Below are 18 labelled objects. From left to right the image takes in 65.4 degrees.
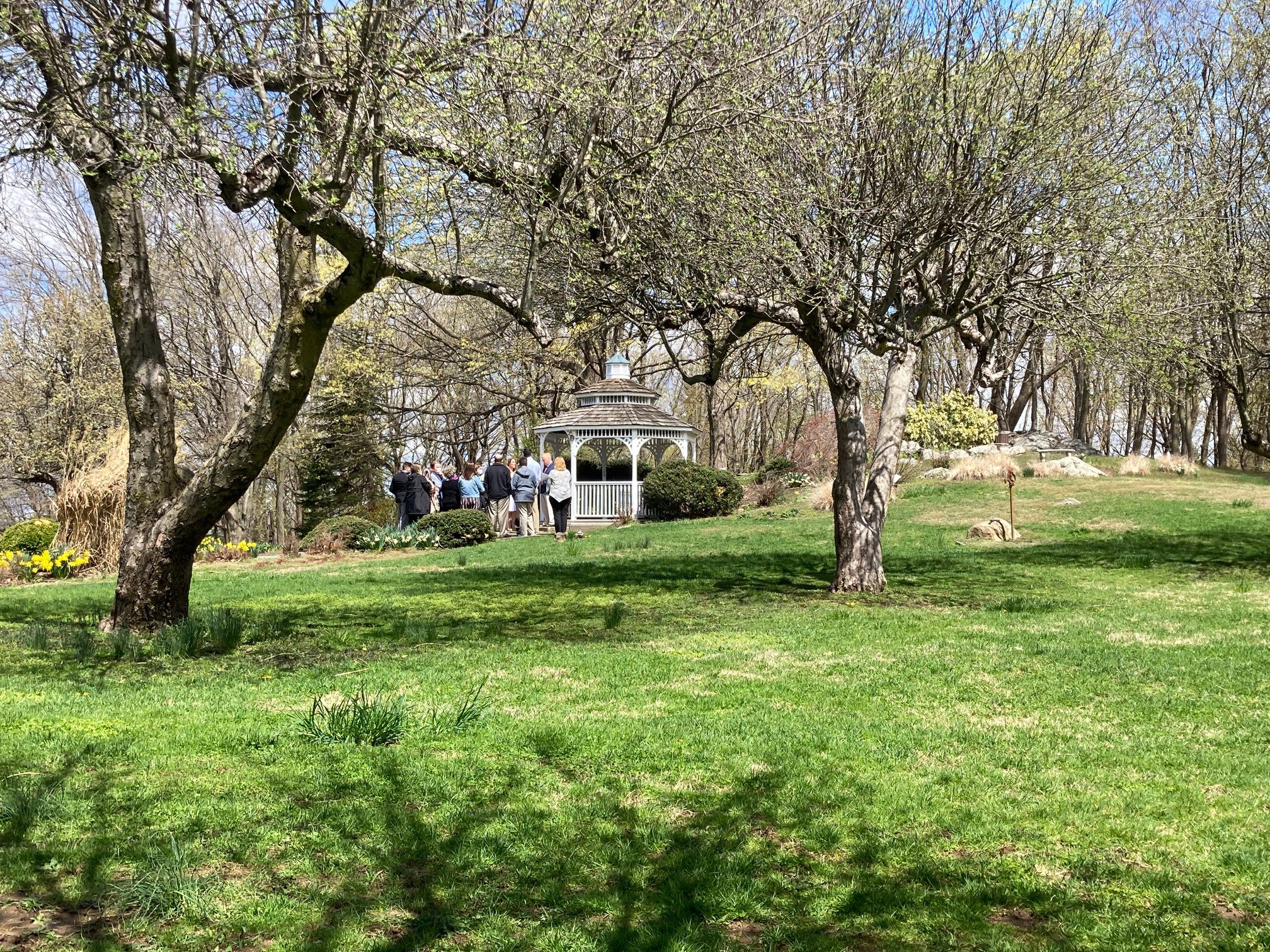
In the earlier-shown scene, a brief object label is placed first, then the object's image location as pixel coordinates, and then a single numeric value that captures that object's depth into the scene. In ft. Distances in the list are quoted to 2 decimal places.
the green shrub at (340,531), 72.02
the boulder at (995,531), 59.77
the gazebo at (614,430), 88.99
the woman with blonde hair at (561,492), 72.54
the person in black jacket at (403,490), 77.20
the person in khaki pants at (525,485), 75.97
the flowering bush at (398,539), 70.85
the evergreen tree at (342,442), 99.40
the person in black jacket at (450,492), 83.56
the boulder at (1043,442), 96.53
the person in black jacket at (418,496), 76.95
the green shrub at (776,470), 90.79
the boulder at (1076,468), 83.41
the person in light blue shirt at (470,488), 85.05
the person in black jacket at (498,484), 79.25
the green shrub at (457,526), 72.38
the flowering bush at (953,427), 94.43
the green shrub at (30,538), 63.87
